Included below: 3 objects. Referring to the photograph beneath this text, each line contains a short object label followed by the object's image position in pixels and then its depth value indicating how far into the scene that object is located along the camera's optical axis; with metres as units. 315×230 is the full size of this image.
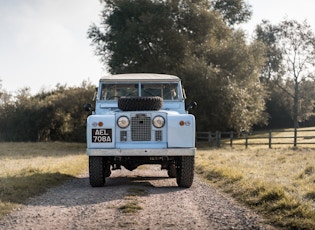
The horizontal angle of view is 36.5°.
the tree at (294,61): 56.84
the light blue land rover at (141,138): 10.45
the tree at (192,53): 31.23
